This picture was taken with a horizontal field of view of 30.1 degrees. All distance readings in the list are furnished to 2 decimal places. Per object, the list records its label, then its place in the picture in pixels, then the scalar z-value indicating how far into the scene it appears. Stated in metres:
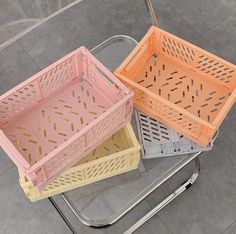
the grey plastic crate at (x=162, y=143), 1.40
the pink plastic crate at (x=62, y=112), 1.20
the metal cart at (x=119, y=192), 1.37
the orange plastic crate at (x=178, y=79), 1.34
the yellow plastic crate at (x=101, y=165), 1.26
